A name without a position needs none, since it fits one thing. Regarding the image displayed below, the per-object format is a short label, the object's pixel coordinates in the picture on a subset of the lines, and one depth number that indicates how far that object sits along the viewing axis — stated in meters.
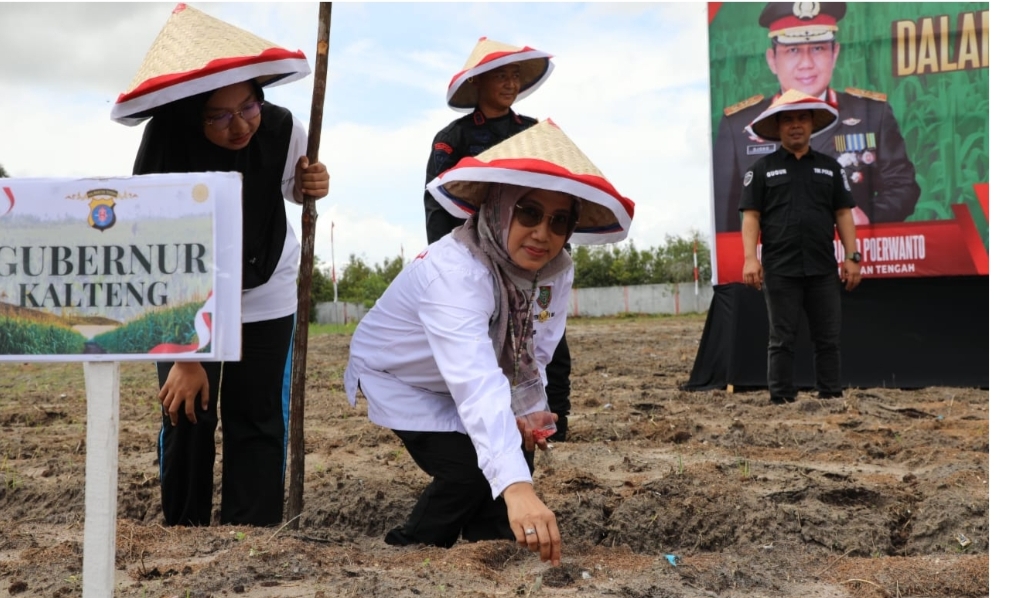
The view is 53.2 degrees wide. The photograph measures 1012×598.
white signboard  1.96
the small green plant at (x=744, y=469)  3.69
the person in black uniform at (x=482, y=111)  4.06
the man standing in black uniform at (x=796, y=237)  5.82
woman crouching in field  2.36
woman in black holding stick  2.60
